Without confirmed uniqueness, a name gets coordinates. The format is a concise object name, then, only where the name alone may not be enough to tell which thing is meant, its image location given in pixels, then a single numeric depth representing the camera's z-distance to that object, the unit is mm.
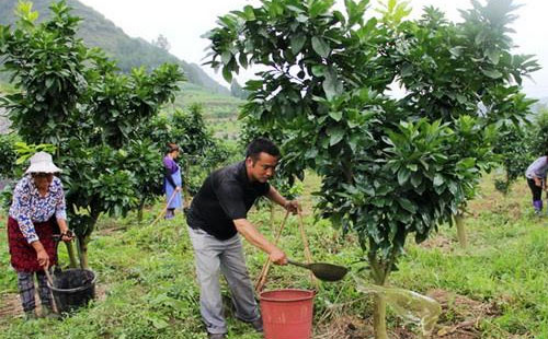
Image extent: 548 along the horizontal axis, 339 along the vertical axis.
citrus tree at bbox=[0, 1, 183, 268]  4998
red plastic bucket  3799
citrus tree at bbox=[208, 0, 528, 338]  3270
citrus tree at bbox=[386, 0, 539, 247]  3434
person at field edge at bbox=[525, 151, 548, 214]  10312
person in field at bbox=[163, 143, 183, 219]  9918
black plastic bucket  4902
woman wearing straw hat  4719
